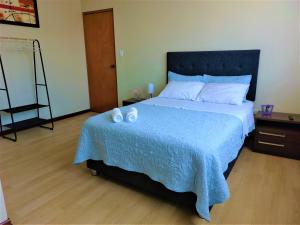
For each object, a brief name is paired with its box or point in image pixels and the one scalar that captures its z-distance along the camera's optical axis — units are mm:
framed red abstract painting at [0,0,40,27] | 3371
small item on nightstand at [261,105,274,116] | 2849
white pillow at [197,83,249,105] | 2779
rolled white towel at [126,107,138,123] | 2113
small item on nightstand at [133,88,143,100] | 4051
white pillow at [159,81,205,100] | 3086
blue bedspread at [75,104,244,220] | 1567
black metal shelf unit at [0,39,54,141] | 3359
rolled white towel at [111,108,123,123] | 2129
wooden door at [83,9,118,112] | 4297
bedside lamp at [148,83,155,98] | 3721
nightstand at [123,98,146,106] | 3793
